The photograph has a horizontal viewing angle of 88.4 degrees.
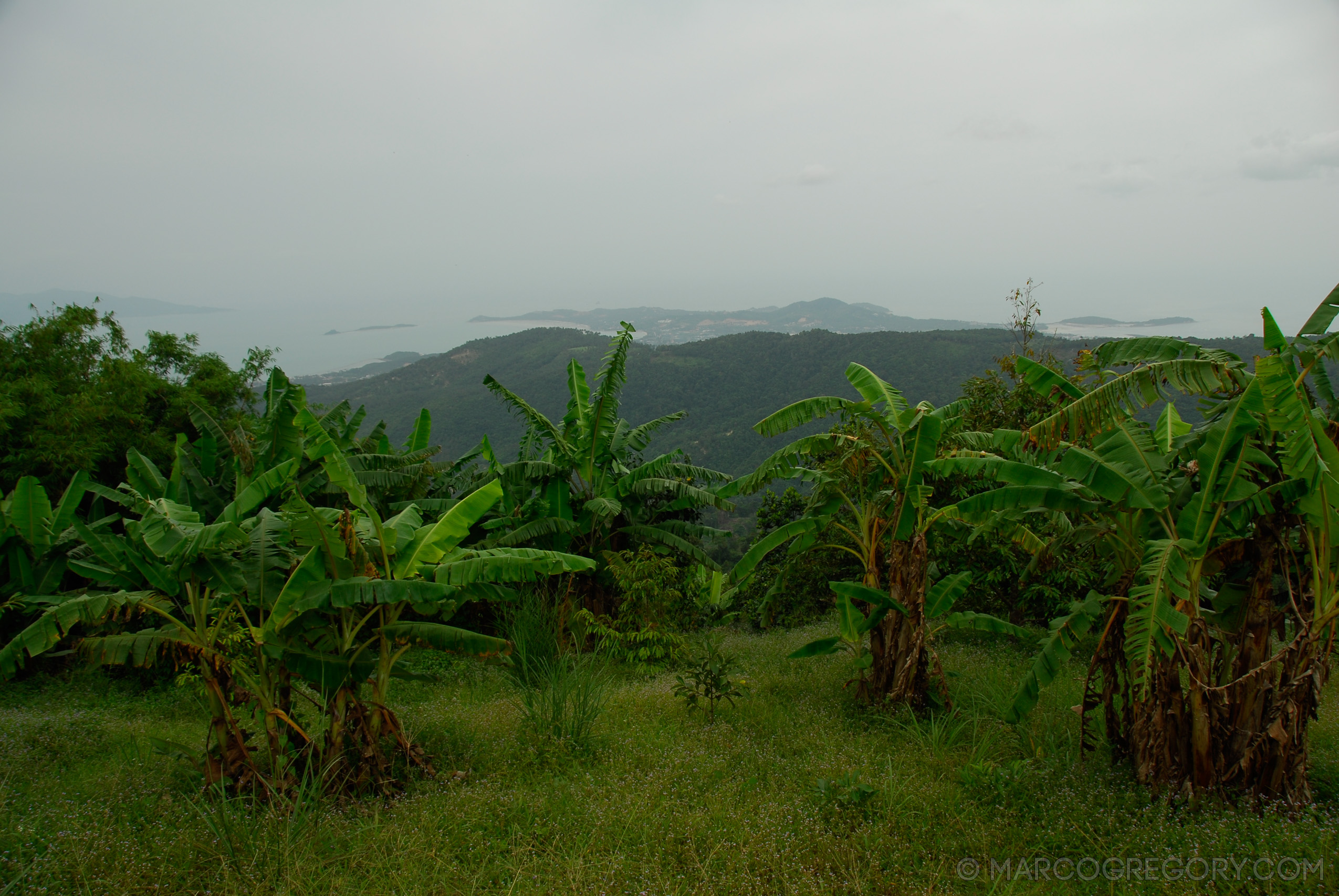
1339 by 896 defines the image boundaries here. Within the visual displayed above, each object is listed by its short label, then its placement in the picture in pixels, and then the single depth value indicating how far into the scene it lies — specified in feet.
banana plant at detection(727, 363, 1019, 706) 23.24
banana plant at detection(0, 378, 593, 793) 16.94
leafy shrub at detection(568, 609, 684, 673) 33.17
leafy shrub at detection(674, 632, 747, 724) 23.48
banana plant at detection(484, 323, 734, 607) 37.29
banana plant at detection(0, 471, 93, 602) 29.43
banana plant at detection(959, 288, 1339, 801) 15.08
